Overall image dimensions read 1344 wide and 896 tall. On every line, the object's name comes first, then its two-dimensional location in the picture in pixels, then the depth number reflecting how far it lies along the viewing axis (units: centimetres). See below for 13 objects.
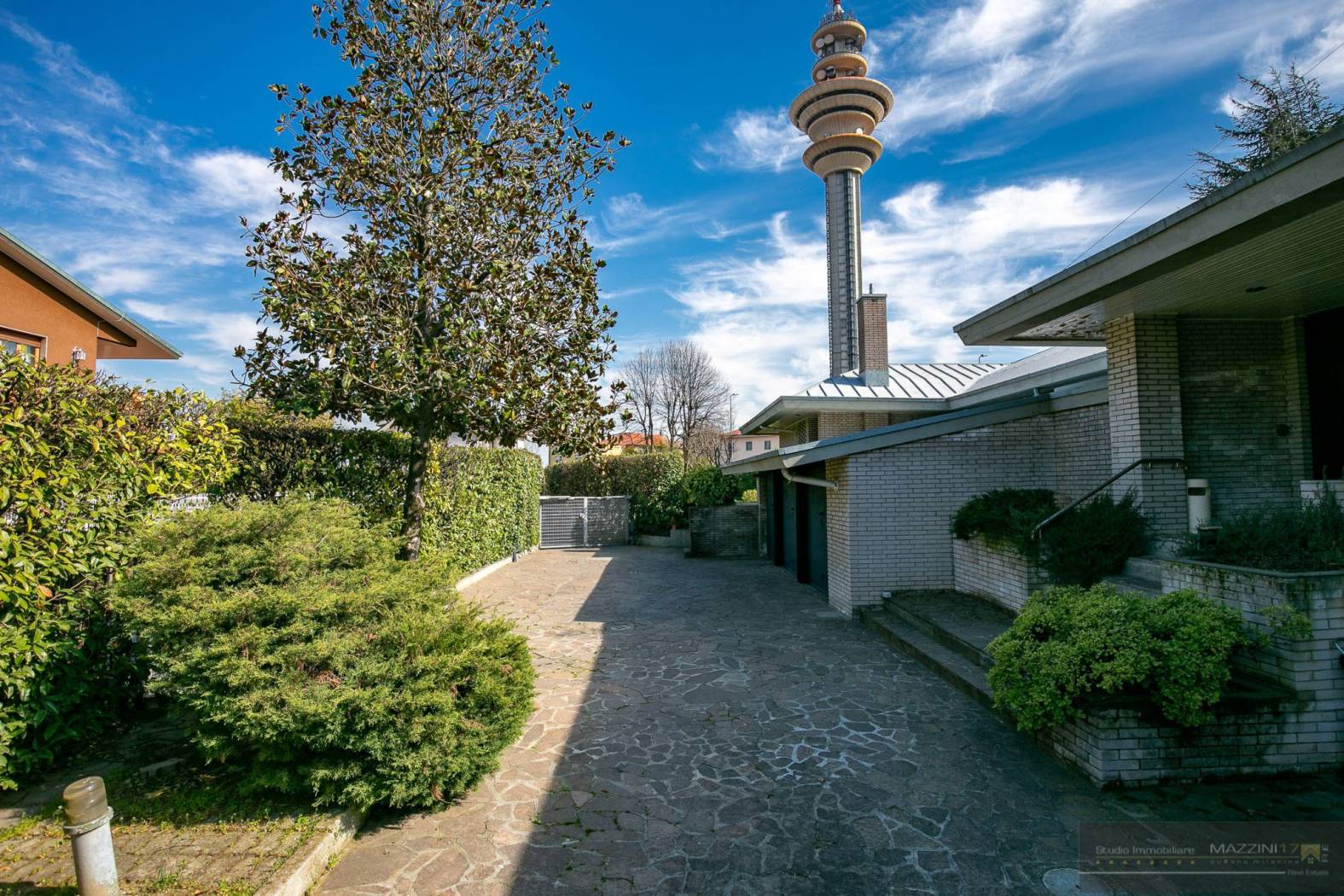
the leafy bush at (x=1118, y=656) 377
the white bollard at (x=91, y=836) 262
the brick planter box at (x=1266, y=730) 388
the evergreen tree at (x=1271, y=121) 1731
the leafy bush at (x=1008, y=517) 707
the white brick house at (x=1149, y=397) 479
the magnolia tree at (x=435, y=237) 610
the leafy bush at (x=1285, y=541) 438
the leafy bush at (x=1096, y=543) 639
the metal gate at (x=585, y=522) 2041
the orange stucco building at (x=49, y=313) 844
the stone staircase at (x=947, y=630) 602
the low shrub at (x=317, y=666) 355
